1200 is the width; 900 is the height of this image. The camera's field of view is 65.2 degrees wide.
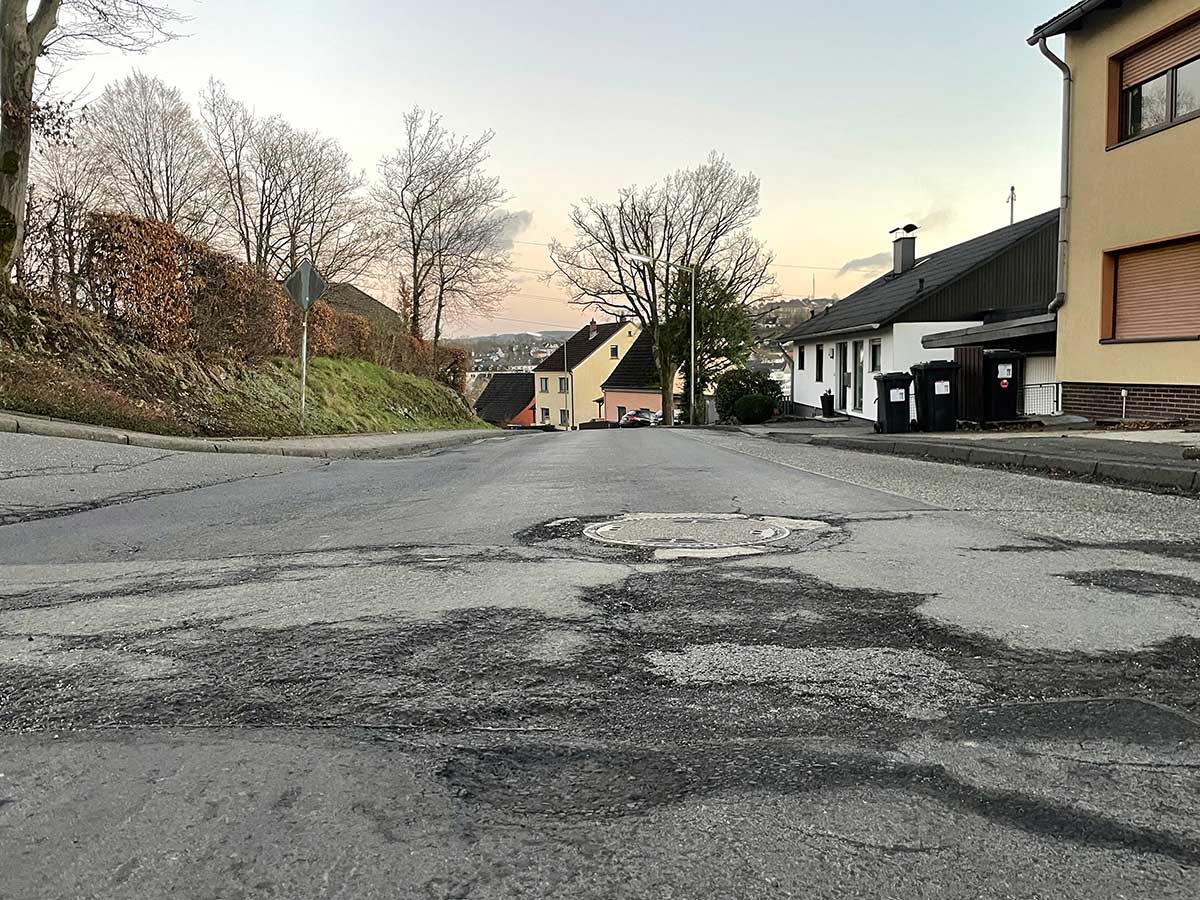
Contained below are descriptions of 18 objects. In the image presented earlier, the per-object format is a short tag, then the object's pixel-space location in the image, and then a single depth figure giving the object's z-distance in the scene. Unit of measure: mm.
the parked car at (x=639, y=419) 65925
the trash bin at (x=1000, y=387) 20188
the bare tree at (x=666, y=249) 50875
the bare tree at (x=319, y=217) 38406
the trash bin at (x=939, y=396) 20109
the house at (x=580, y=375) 84250
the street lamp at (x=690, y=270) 46716
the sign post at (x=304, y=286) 17219
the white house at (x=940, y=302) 30797
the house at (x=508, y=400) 91438
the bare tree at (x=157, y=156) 34562
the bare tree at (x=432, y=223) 40406
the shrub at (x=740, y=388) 43500
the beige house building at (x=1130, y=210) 15594
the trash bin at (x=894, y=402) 20922
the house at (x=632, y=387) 77125
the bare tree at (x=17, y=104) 14000
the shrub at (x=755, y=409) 40625
